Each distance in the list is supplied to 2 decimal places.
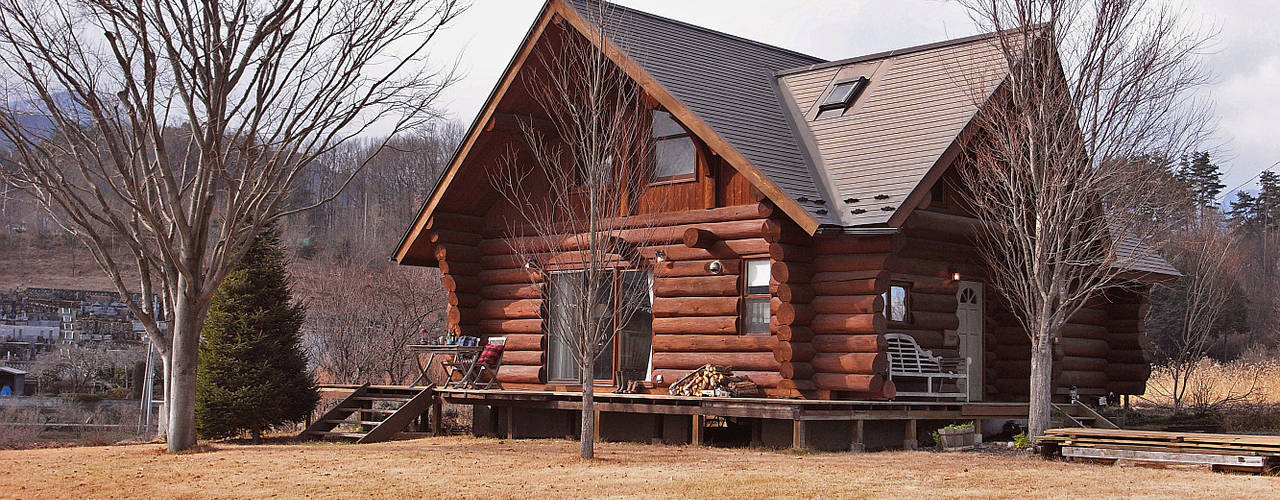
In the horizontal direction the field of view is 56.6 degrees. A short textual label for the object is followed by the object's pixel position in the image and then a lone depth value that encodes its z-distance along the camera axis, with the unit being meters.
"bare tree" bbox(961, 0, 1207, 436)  14.88
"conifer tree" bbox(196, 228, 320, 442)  18.09
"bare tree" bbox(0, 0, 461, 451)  15.07
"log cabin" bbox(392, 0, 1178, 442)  16.22
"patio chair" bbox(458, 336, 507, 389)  19.28
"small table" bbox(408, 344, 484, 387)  18.17
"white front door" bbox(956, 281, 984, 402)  18.92
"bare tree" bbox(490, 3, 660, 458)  16.76
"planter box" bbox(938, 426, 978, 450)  15.68
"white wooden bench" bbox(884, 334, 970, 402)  16.97
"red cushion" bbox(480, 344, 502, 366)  19.47
